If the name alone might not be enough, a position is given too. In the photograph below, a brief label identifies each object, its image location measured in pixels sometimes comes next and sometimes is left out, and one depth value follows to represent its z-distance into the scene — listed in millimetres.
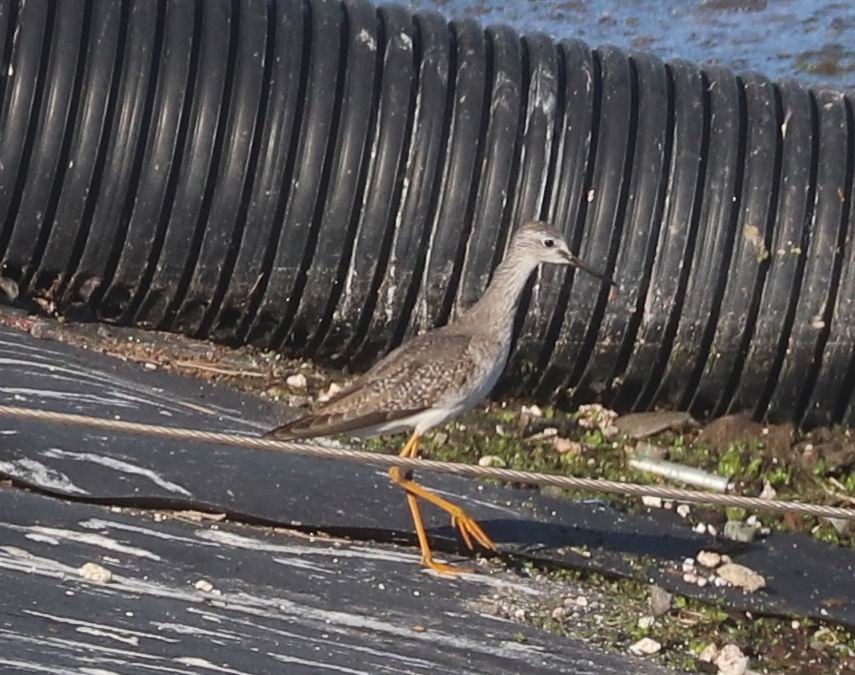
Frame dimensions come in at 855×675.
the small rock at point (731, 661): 9859
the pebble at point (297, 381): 13336
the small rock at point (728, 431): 13320
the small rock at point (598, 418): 13375
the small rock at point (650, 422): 13344
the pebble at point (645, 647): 9867
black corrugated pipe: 13203
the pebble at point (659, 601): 10414
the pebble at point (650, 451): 12914
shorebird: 10891
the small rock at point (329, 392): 13125
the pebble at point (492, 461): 12258
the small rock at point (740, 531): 11578
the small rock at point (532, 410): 13445
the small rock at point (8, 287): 13492
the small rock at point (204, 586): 9812
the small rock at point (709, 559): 11164
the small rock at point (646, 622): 10180
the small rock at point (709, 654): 9945
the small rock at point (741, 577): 10898
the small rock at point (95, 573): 9687
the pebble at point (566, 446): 12789
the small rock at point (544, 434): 13008
